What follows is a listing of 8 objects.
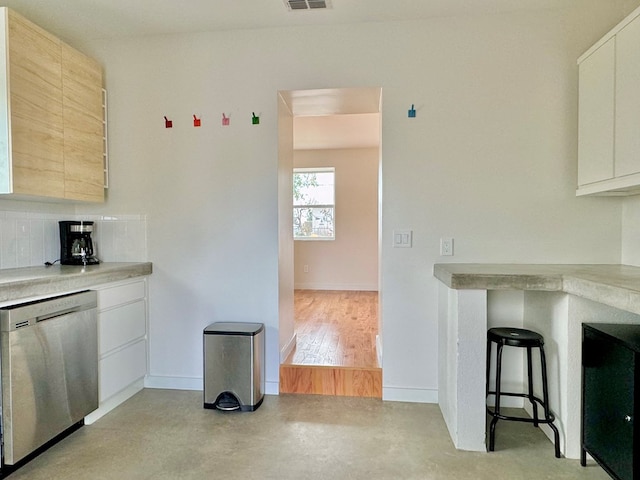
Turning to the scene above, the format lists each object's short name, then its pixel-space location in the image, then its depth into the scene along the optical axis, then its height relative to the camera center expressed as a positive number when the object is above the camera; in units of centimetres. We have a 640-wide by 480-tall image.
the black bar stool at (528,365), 196 -76
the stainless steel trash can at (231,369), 245 -91
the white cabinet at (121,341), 235 -75
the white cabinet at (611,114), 185 +65
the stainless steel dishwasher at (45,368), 175 -72
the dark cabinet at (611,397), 155 -75
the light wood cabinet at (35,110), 203 +71
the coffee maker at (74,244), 265 -9
